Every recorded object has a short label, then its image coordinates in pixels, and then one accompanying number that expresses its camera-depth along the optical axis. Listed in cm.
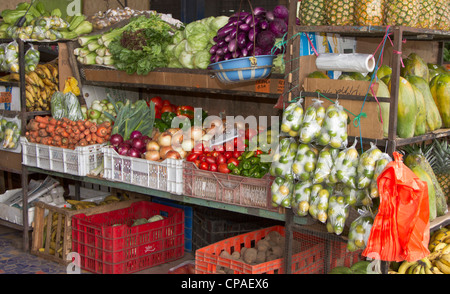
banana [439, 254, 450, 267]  408
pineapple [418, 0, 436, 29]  355
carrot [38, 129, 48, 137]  558
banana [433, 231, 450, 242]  437
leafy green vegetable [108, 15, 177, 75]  527
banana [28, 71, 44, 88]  586
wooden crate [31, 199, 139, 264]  548
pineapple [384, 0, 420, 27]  343
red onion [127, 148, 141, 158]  491
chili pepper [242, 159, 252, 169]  430
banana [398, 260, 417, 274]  399
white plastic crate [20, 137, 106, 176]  521
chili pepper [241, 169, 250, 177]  426
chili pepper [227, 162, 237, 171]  438
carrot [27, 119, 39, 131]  564
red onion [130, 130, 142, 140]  515
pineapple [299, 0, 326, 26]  368
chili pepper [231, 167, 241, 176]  434
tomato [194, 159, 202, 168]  456
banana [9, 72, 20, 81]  599
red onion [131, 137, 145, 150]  500
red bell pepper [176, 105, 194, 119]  582
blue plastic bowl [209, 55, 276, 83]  413
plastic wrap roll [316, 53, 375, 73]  338
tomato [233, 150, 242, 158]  459
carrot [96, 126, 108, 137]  539
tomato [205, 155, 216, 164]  450
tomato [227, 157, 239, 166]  443
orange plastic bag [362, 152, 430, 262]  306
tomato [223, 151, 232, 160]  458
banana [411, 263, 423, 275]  396
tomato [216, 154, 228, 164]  450
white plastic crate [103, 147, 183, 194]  454
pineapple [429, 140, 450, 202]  430
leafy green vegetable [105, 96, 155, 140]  532
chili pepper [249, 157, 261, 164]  434
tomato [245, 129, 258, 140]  486
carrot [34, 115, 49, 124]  562
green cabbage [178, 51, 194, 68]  509
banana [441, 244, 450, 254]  415
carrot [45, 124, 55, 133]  554
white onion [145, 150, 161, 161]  476
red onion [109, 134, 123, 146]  514
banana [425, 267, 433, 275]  398
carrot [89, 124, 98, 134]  534
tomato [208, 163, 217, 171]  444
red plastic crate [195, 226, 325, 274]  408
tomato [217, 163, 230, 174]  439
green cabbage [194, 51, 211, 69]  494
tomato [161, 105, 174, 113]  601
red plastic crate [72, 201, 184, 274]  510
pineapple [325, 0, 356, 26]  354
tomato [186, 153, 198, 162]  462
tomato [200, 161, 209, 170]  449
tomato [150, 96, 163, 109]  605
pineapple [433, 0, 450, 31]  375
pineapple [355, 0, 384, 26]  343
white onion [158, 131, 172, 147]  487
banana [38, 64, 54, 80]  605
